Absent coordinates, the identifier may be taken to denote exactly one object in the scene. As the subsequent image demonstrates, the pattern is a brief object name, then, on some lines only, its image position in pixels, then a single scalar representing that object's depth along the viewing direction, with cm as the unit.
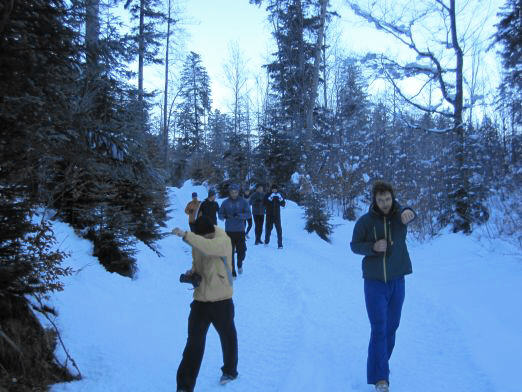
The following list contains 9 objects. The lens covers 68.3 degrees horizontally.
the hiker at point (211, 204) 985
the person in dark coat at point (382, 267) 365
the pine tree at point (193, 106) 4865
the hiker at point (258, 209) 1248
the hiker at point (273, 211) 1207
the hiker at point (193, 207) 1095
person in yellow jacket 357
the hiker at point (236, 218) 871
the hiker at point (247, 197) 1345
